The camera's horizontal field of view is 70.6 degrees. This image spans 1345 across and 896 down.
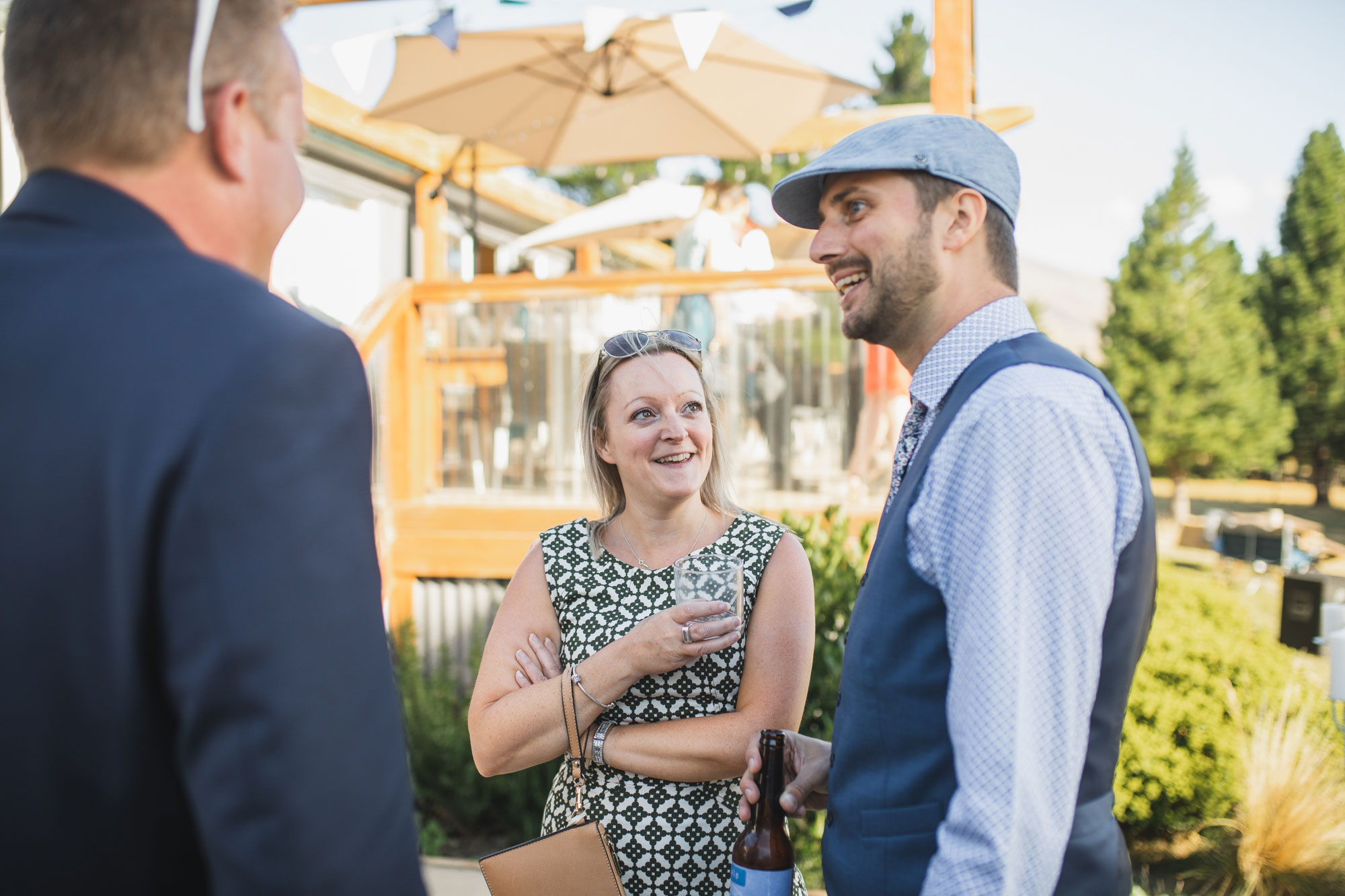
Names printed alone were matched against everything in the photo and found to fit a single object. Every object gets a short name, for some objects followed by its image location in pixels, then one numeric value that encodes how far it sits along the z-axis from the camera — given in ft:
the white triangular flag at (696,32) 16.08
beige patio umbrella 23.24
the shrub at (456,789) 14.65
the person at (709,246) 19.54
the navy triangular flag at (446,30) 17.95
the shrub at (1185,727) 16.58
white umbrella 31.91
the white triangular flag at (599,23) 16.61
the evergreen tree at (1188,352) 104.63
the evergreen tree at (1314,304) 116.47
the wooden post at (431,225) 29.86
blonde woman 6.45
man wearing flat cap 3.73
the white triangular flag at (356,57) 20.04
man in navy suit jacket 2.24
